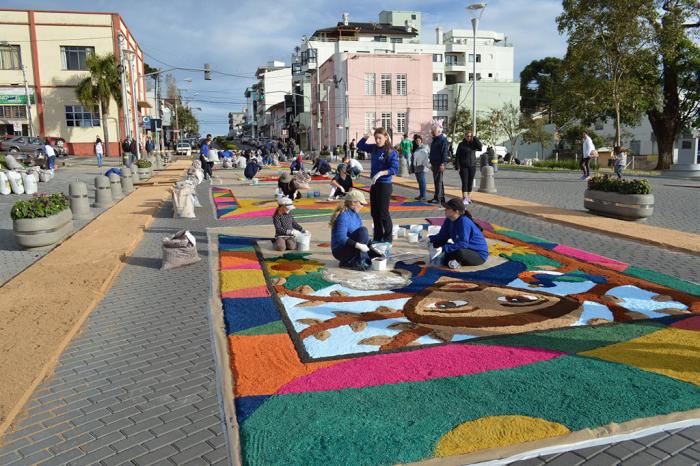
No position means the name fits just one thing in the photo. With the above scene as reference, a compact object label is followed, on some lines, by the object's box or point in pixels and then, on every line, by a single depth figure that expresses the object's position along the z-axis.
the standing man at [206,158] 22.95
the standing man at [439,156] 13.09
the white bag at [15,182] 19.31
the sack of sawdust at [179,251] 8.24
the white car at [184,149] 60.24
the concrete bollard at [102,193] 15.76
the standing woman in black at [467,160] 13.41
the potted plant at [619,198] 11.52
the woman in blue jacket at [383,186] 8.89
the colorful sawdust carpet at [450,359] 3.51
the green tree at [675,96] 32.47
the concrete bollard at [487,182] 17.56
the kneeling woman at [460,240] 7.66
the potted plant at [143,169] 26.03
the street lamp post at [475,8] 24.30
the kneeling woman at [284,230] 8.96
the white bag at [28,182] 19.77
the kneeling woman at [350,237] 7.68
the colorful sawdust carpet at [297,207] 13.58
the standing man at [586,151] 19.61
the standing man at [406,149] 25.81
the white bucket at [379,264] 7.66
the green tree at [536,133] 53.34
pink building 54.06
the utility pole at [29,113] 43.53
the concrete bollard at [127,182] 19.86
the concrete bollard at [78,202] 13.43
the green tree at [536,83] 70.93
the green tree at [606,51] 27.14
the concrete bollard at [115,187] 17.75
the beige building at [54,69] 44.34
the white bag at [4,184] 19.12
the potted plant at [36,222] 9.70
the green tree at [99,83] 43.66
